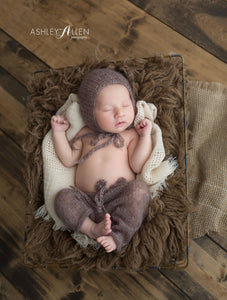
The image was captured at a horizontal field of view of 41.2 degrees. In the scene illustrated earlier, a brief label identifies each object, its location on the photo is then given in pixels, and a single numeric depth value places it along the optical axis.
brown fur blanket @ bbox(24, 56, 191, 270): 1.18
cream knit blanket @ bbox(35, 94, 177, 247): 1.23
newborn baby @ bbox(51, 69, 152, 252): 1.15
